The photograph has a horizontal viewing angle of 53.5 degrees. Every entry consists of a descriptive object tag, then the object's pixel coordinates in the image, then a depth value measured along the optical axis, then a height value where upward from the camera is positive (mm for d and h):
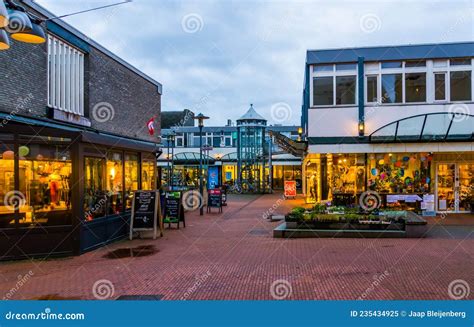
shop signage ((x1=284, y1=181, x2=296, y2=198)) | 29203 -1602
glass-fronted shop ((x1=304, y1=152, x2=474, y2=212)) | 18859 -574
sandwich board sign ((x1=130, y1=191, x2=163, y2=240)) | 13367 -1355
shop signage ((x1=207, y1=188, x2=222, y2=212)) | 21391 -1617
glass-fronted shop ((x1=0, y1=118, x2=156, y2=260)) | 10391 -633
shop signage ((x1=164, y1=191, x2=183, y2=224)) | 15648 -1483
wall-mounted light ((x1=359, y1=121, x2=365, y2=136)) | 18620 +1386
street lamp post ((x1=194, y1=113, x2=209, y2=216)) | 23172 +2224
